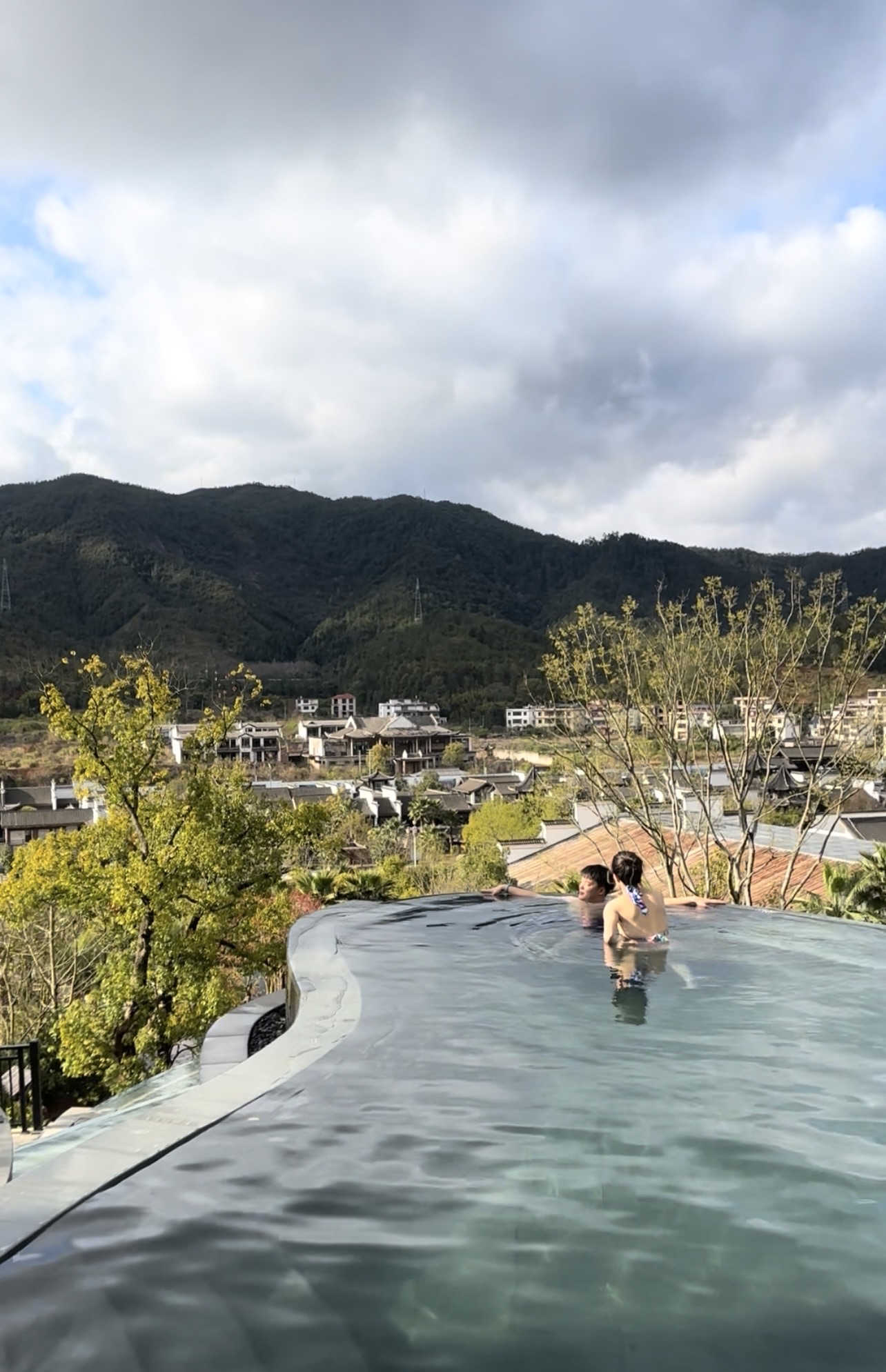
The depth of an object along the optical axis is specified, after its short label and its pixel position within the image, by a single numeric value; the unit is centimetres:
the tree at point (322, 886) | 1620
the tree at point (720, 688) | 1267
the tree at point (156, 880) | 1065
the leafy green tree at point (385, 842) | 4066
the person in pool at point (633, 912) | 611
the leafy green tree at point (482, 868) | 2600
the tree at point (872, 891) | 1177
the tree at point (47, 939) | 1061
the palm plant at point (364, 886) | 1641
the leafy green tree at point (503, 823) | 3809
